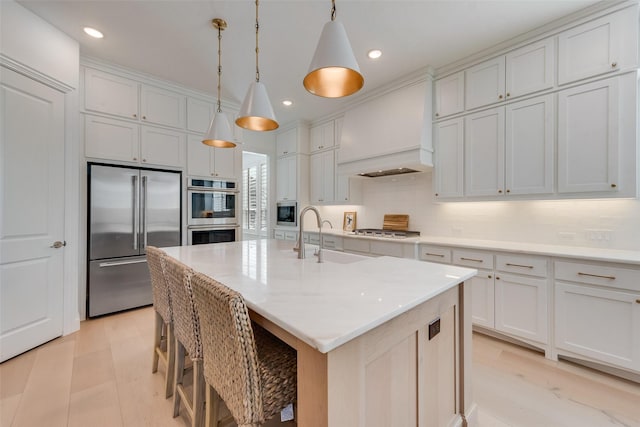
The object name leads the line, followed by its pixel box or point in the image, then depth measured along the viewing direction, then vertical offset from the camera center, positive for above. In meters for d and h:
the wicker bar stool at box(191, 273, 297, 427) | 0.92 -0.62
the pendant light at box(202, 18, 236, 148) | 2.22 +0.70
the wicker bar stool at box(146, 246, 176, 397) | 1.68 -0.60
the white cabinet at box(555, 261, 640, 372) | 1.85 -0.75
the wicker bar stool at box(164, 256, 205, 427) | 1.29 -0.59
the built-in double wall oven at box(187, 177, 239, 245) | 3.73 +0.02
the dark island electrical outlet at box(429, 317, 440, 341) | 1.20 -0.54
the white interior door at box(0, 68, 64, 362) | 2.22 -0.02
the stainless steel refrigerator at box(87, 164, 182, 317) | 2.96 -0.21
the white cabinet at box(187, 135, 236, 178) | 3.73 +0.79
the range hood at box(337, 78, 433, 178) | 3.10 +1.02
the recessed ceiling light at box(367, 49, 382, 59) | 2.77 +1.72
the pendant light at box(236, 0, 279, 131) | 1.81 +0.76
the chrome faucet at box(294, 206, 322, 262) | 1.92 -0.25
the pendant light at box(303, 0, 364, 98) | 1.25 +0.77
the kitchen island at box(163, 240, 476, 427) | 0.79 -0.44
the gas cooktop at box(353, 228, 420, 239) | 3.44 -0.28
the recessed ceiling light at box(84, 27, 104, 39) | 2.50 +1.75
